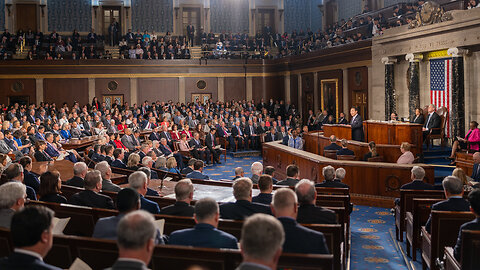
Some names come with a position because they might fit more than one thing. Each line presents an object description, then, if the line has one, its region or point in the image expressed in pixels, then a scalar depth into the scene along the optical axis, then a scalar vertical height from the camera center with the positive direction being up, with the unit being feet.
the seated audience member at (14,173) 19.80 -1.62
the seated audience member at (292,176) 22.89 -2.17
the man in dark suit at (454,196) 17.12 -2.35
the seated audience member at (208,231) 11.41 -2.29
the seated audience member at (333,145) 39.58 -1.38
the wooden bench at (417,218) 19.77 -3.65
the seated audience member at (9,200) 13.52 -1.83
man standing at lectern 40.68 +0.02
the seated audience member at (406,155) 31.94 -1.78
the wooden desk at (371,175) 30.55 -2.95
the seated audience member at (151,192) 21.21 -2.61
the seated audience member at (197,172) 28.30 -2.41
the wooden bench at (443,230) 16.47 -3.38
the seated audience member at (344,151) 36.61 -1.70
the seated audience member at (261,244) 7.80 -1.78
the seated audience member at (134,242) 8.05 -1.77
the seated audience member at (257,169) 25.03 -1.99
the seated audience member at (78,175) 22.25 -1.96
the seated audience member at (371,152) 34.76 -1.71
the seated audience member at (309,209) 14.98 -2.41
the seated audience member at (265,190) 17.20 -2.10
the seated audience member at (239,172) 25.76 -2.20
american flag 43.83 +3.79
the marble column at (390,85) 50.90 +4.18
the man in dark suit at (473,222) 13.46 -2.58
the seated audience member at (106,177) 21.47 -2.01
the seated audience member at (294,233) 11.81 -2.46
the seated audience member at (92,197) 17.43 -2.29
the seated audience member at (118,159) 31.76 -1.83
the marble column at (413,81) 47.06 +4.22
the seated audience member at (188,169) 31.94 -2.61
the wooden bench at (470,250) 13.17 -3.22
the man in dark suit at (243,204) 15.10 -2.27
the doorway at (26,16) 86.17 +19.36
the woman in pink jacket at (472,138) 35.47 -0.84
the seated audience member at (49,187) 18.10 -2.00
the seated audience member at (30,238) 8.59 -1.86
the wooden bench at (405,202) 21.91 -3.34
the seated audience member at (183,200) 15.28 -2.17
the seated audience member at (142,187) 16.17 -1.84
